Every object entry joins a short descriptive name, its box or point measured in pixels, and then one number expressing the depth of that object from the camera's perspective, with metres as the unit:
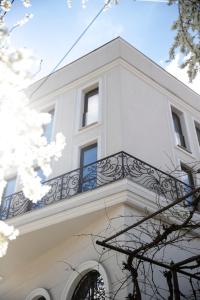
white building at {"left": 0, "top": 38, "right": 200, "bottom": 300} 8.20
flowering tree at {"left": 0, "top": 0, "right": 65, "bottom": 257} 4.41
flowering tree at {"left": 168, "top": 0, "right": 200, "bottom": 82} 5.83
